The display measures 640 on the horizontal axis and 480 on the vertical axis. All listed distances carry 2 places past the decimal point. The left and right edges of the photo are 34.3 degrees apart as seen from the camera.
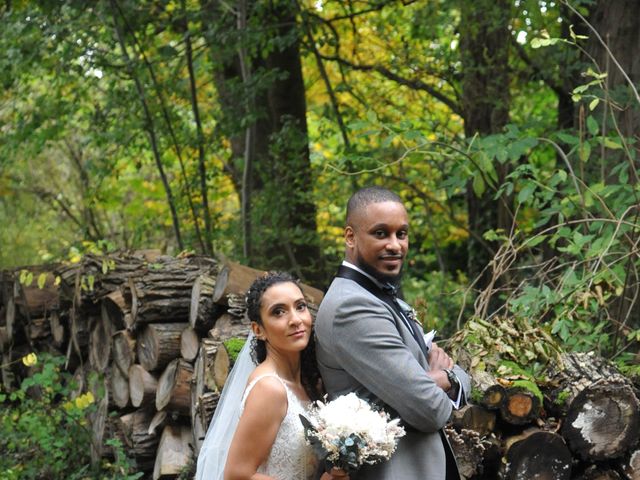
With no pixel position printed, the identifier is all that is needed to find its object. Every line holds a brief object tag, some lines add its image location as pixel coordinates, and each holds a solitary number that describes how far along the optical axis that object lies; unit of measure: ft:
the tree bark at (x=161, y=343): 22.75
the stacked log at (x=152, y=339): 20.39
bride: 11.94
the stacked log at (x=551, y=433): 15.06
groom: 11.27
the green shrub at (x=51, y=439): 24.76
